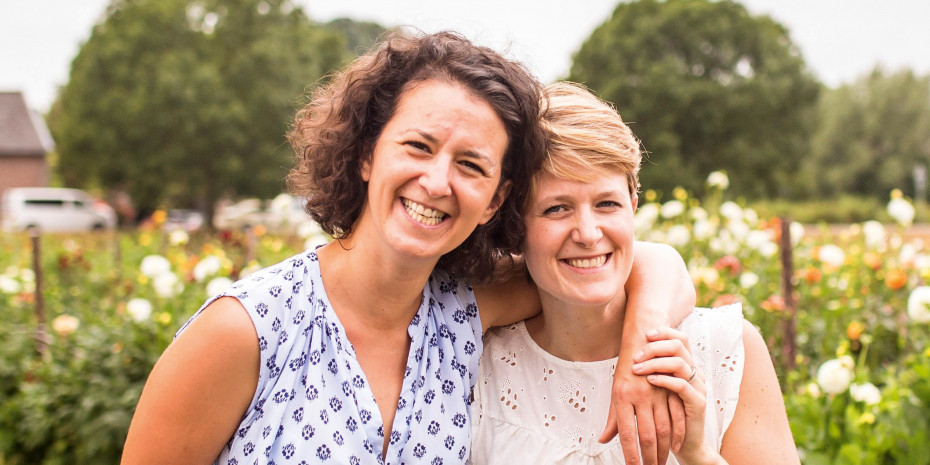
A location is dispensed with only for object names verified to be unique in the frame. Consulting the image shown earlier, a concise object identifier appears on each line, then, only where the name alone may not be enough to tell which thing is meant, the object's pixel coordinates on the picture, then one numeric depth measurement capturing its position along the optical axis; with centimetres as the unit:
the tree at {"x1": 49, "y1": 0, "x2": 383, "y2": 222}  2055
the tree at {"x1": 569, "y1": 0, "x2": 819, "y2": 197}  2423
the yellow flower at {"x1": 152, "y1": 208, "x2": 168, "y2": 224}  676
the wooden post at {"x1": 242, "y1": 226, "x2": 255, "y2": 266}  546
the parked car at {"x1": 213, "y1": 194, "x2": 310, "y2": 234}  2318
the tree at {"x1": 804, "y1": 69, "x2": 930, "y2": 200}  3216
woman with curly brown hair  159
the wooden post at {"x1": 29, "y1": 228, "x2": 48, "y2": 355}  432
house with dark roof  3403
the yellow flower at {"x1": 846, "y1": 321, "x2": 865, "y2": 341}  306
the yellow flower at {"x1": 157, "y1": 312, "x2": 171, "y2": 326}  354
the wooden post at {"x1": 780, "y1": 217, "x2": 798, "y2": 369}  353
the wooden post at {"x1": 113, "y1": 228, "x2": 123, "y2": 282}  785
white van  2402
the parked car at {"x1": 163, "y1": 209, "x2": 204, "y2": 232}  3142
